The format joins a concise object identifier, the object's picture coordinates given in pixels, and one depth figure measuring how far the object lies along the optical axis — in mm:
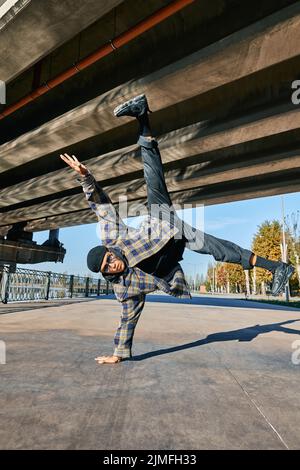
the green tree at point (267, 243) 31312
